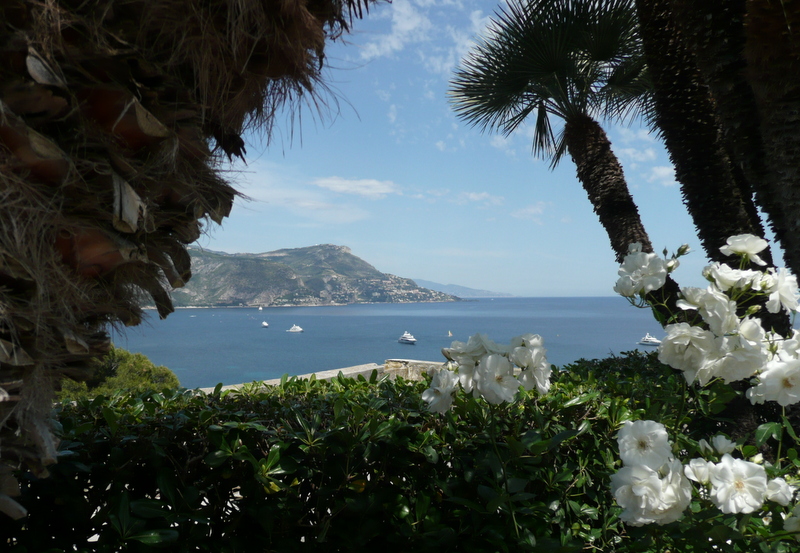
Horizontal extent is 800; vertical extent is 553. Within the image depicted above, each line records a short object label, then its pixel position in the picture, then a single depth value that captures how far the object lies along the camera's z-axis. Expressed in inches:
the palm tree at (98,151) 32.8
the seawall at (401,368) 255.3
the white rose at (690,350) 46.7
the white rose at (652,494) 43.0
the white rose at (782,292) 51.1
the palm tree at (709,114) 115.1
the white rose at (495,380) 51.4
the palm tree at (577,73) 187.9
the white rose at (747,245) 53.2
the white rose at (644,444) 44.7
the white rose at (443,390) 56.4
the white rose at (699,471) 45.1
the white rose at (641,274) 55.6
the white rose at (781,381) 46.3
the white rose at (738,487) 42.4
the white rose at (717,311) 46.6
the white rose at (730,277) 49.6
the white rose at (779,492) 45.4
